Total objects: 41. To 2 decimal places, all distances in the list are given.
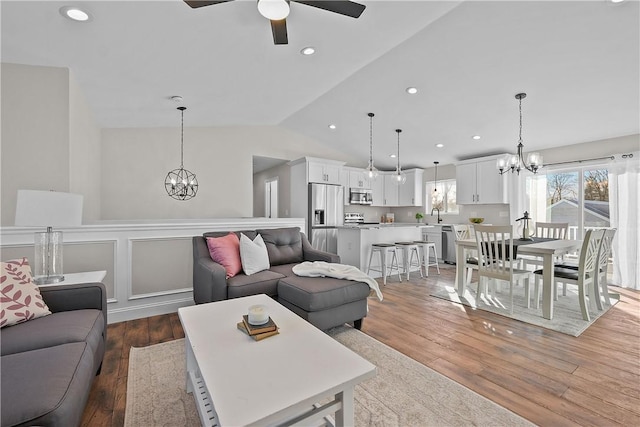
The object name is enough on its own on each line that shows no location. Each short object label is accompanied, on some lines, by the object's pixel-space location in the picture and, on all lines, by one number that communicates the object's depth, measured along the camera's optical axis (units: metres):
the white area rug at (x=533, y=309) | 2.97
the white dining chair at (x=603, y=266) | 3.38
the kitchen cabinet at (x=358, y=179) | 7.04
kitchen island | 4.95
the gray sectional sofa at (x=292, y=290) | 2.55
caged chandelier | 5.04
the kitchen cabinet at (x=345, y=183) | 6.85
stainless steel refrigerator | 6.21
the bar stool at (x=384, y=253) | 4.71
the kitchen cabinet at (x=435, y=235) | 6.66
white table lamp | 1.96
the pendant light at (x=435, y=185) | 7.28
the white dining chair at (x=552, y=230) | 4.36
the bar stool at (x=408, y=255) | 4.92
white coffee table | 1.05
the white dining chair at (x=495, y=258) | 3.27
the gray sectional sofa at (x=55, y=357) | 1.02
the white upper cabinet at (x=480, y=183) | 5.72
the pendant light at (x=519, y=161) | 3.64
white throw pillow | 3.08
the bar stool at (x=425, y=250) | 5.24
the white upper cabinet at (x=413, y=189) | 7.41
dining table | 3.10
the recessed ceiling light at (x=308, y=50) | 3.08
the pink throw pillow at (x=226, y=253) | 3.02
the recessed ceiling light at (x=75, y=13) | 2.04
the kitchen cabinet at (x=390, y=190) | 7.78
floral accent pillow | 1.69
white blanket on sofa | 2.80
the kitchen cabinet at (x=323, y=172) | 6.26
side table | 2.22
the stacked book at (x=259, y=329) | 1.55
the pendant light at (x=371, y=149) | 4.66
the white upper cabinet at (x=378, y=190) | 7.63
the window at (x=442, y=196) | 7.04
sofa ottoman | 2.52
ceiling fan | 1.80
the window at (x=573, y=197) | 4.85
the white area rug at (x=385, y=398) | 1.62
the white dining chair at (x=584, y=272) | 3.08
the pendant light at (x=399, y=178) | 5.03
